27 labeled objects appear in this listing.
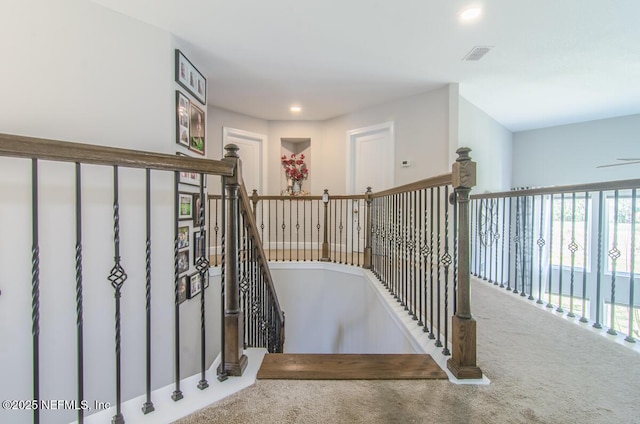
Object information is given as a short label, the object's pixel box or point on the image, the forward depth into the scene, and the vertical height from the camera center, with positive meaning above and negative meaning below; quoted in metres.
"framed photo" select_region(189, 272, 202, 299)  2.82 -0.80
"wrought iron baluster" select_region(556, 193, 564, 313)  2.17 -0.76
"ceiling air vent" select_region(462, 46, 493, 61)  2.74 +1.57
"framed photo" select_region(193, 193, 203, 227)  2.94 -0.03
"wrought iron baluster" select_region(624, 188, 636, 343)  1.57 -0.32
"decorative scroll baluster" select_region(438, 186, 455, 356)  1.38 -0.26
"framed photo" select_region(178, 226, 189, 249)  2.67 -0.28
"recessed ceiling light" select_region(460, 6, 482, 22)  2.18 +1.55
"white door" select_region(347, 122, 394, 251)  4.38 +0.79
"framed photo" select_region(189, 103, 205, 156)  2.89 +0.82
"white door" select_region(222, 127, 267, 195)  4.81 +0.90
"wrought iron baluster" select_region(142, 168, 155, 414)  0.99 -0.39
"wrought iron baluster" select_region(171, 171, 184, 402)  1.07 -0.47
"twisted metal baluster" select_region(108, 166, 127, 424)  0.92 -0.28
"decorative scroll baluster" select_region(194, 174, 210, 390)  1.11 -0.27
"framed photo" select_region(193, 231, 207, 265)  2.94 -0.37
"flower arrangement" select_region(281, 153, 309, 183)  5.15 +0.74
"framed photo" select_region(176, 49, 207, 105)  2.60 +1.31
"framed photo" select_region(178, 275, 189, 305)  2.68 -0.75
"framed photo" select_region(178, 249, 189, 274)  2.71 -0.52
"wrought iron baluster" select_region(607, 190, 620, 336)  1.72 -0.29
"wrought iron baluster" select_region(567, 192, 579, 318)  2.03 -0.33
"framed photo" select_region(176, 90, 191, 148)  2.60 +0.84
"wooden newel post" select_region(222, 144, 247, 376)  1.22 -0.35
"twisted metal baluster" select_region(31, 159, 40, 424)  0.81 -0.23
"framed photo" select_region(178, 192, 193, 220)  2.68 +0.02
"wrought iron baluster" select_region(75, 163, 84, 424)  0.87 -0.26
